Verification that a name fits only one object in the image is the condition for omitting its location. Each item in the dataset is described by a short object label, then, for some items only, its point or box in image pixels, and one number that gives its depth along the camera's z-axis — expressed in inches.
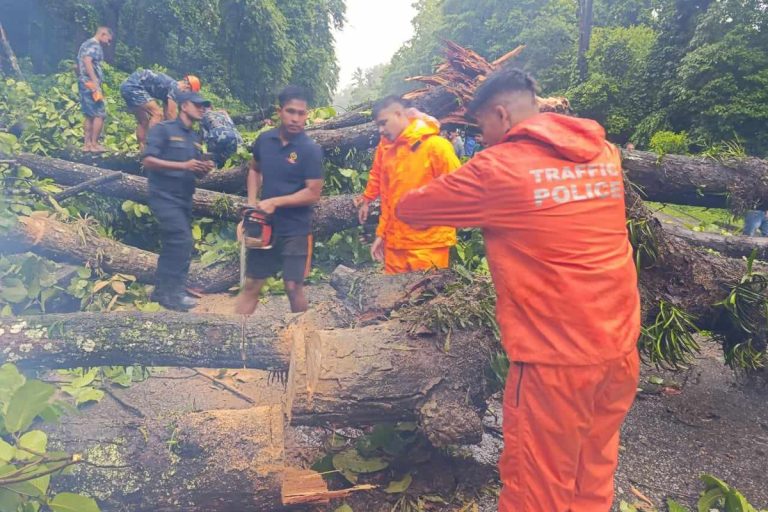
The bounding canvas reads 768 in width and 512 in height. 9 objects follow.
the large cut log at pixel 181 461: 89.9
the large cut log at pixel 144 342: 111.0
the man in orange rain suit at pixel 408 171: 148.5
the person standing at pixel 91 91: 278.1
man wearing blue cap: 167.8
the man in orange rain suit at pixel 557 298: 79.0
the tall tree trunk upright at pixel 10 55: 510.9
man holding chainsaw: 148.2
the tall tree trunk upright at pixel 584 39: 960.3
